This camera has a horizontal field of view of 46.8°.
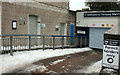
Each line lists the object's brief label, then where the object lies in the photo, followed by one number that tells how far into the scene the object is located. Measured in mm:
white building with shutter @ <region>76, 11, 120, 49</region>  12933
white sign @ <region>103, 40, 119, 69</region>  5062
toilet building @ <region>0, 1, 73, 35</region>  9470
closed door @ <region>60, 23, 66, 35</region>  15242
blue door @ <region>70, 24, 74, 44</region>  15477
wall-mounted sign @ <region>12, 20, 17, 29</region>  9844
